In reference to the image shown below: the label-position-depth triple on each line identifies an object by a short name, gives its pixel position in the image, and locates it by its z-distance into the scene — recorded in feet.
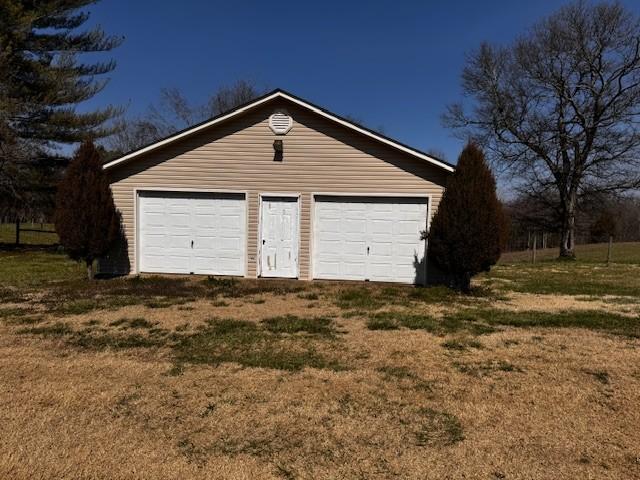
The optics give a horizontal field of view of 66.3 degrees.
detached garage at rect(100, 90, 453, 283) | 38.75
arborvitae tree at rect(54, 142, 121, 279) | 37.52
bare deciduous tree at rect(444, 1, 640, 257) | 78.43
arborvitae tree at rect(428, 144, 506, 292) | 33.71
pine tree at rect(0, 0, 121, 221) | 64.23
